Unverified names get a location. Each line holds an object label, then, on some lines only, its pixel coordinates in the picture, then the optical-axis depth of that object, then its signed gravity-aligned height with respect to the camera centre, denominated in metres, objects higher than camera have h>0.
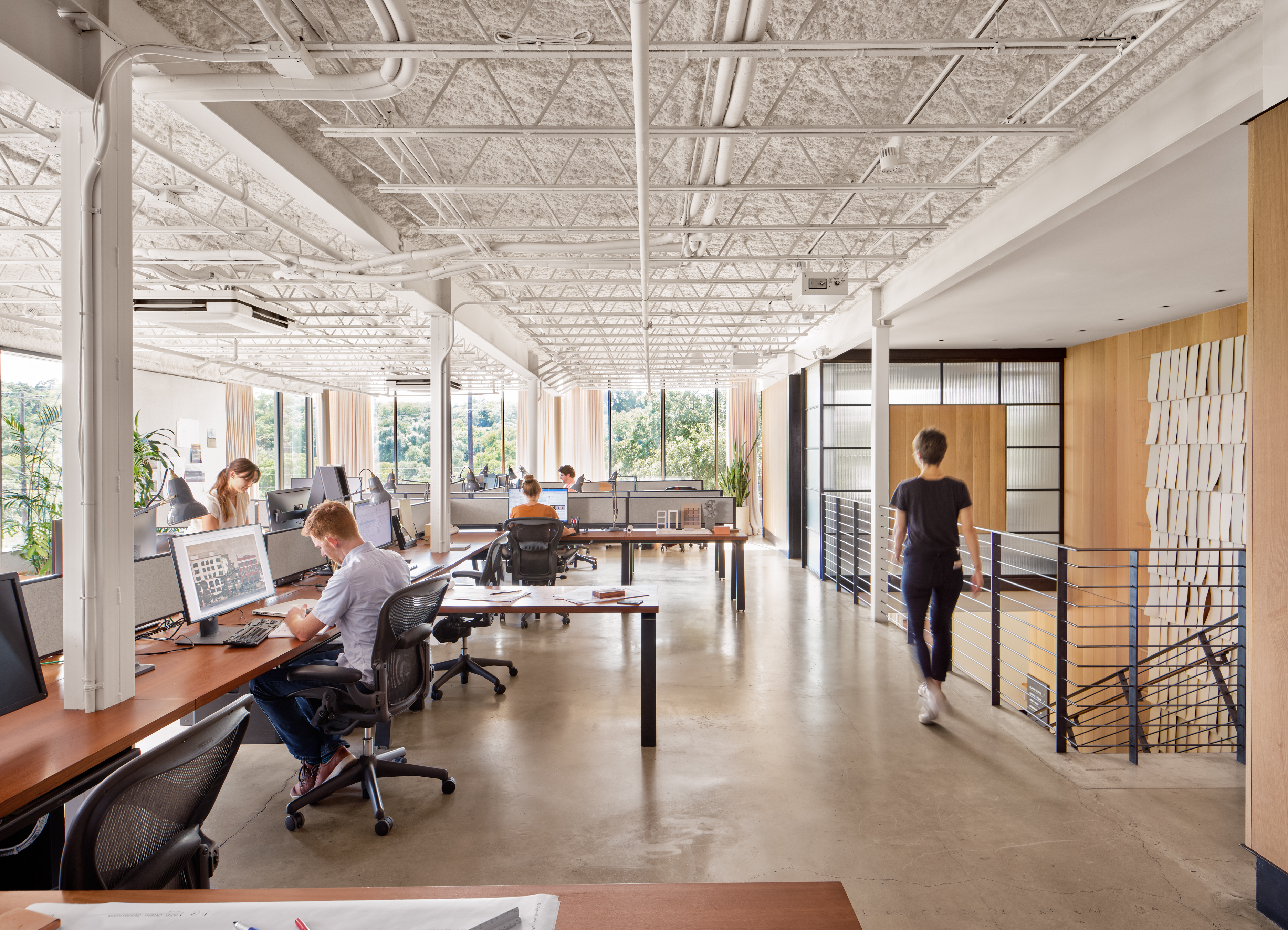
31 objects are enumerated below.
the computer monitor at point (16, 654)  1.97 -0.57
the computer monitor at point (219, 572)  2.78 -0.50
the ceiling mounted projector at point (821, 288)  5.35 +1.33
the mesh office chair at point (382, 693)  2.71 -0.96
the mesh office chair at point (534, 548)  5.77 -0.76
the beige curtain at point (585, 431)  16.41 +0.64
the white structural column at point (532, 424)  10.78 +0.55
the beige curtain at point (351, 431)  16.62 +0.67
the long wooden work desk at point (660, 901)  1.04 -0.70
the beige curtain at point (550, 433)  15.92 +0.58
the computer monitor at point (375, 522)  5.15 -0.49
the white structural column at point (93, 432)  2.15 +0.08
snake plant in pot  11.43 -0.40
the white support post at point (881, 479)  6.29 -0.21
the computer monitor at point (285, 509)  5.73 -0.43
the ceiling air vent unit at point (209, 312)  5.90 +1.29
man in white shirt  2.83 -0.69
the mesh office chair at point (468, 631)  4.02 -1.05
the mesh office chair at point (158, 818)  1.15 -0.66
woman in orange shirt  5.93 -0.43
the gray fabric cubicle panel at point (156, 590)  3.08 -0.61
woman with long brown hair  4.66 -0.24
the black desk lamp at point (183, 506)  4.30 -0.30
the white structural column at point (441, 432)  5.84 +0.24
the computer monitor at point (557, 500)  7.41 -0.45
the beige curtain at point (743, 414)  15.04 +0.97
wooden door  8.80 +0.17
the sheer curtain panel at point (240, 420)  13.49 +0.78
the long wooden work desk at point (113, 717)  1.72 -0.78
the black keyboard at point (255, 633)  2.84 -0.74
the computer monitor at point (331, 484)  5.72 -0.21
